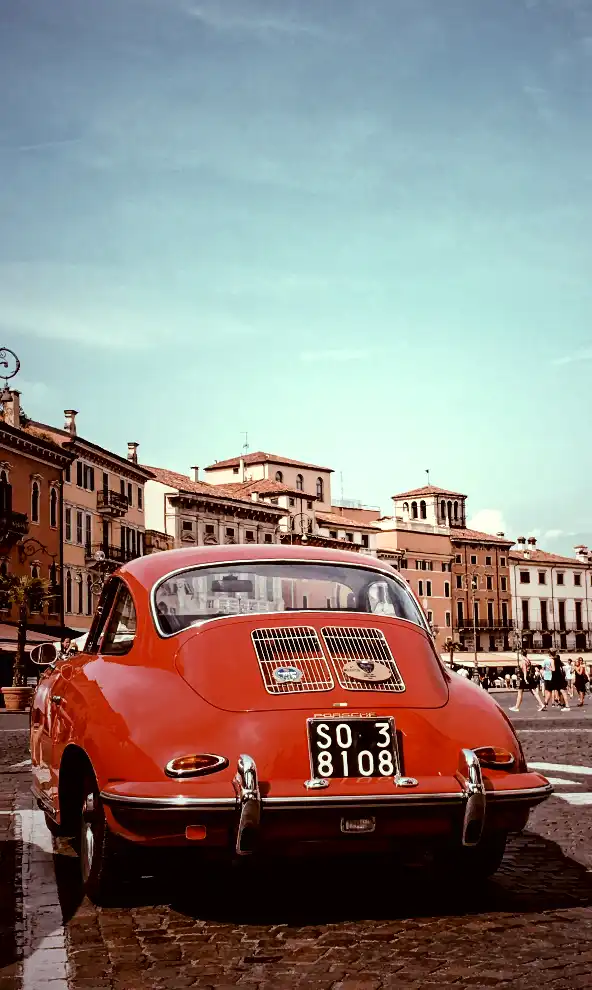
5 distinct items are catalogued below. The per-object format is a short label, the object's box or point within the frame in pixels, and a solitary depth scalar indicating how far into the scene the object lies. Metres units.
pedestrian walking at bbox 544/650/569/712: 34.50
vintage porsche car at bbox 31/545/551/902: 5.54
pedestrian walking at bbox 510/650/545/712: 35.61
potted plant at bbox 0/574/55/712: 36.94
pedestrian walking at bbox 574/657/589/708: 48.00
